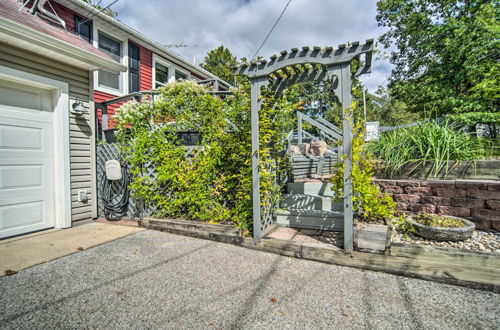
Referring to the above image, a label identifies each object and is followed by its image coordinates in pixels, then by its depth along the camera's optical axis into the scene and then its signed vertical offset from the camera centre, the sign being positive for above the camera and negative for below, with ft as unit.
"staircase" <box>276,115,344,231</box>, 10.46 -2.07
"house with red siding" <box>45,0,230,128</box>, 18.66 +11.06
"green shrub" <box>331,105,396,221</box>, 8.27 -0.91
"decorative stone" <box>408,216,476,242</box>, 8.16 -2.41
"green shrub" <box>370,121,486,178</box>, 10.88 +0.68
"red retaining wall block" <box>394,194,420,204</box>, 10.85 -1.62
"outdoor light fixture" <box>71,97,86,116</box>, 12.80 +3.19
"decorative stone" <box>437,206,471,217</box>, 9.75 -2.02
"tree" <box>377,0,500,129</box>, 21.87 +12.76
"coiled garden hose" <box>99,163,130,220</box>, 13.74 -1.67
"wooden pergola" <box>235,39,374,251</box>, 8.15 +3.44
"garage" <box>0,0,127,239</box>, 10.57 +2.19
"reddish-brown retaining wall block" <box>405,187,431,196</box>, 10.62 -1.24
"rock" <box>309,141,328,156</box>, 20.80 +1.38
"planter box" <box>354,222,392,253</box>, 7.84 -2.46
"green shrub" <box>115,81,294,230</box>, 10.83 +0.61
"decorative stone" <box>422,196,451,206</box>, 10.13 -1.61
